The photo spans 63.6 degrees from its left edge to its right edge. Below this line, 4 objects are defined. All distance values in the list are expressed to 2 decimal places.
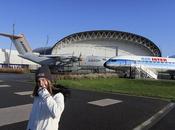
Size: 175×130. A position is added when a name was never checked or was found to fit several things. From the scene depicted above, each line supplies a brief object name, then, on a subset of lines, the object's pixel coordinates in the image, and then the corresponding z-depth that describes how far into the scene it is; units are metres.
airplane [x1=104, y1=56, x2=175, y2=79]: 25.42
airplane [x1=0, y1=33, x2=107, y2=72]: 32.29
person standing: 1.72
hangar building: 49.72
